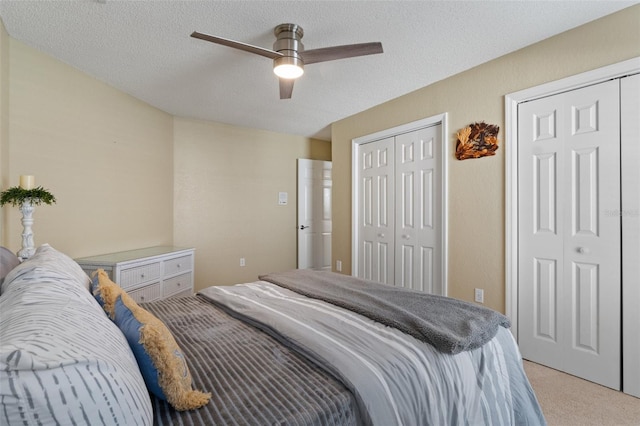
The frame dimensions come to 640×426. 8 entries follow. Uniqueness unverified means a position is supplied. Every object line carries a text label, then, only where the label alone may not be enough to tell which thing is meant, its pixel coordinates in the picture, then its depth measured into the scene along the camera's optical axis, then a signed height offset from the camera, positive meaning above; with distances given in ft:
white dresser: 8.66 -1.83
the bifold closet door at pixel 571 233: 6.72 -0.56
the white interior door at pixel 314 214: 16.90 -0.19
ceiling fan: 6.27 +3.33
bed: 1.76 -1.68
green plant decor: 6.53 +0.36
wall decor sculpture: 8.63 +2.01
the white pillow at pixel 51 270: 3.23 -0.66
